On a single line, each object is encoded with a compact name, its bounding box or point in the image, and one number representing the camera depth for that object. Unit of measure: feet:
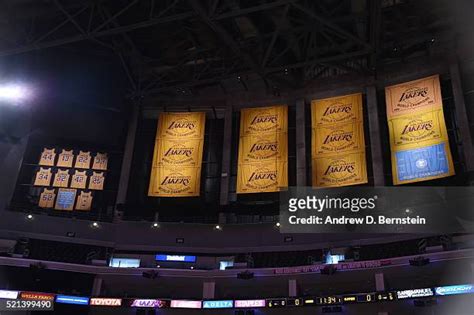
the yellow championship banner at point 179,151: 99.35
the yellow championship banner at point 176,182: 96.32
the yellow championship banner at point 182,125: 102.32
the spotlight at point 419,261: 76.95
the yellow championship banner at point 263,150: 93.81
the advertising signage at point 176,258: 94.32
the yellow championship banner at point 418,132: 82.89
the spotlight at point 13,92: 88.53
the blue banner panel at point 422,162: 82.02
